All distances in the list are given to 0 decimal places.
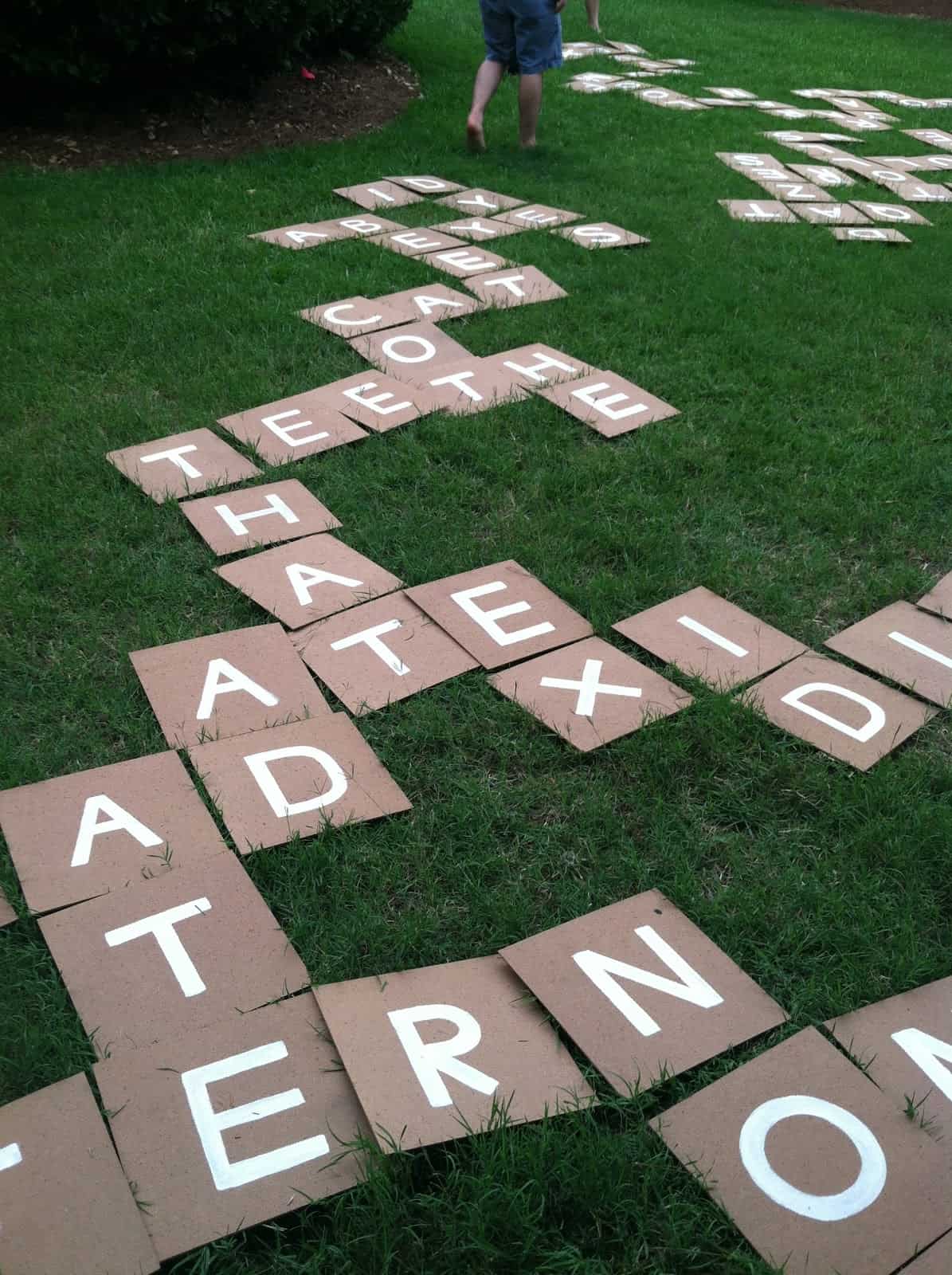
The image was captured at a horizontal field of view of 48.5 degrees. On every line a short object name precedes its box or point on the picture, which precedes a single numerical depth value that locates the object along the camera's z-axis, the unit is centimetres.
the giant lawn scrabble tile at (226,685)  306
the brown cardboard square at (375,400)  453
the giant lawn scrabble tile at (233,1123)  194
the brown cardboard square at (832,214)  696
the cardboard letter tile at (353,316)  529
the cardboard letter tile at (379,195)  694
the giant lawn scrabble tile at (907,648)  326
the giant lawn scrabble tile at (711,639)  328
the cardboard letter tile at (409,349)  498
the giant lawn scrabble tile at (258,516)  380
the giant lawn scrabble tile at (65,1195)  186
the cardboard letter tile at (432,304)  547
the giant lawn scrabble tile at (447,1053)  206
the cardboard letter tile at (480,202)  687
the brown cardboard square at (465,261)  595
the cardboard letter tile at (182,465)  409
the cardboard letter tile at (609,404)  455
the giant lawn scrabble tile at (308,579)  351
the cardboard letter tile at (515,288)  566
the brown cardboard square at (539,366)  489
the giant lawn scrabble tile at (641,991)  221
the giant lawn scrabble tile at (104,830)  257
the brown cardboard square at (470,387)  466
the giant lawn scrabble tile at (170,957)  227
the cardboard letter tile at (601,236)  636
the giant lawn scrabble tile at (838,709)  301
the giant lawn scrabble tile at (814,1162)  191
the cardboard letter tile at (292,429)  433
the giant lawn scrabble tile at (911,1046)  213
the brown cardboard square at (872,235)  672
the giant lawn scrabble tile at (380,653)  318
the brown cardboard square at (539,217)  665
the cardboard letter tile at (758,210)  691
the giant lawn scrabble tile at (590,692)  304
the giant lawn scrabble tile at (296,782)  273
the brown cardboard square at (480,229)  643
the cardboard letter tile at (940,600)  357
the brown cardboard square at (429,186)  715
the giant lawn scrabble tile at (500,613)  334
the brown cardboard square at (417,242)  621
